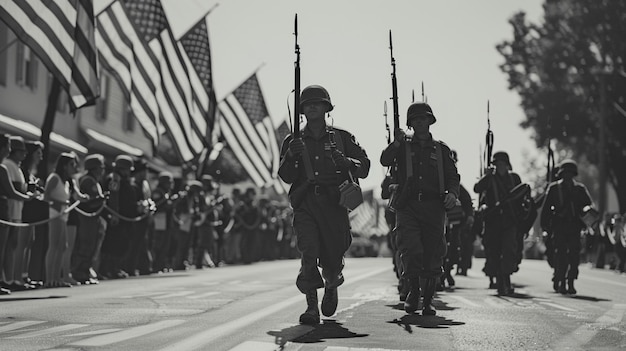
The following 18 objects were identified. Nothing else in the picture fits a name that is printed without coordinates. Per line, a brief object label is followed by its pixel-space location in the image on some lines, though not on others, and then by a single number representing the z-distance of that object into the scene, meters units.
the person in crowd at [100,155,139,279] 18.97
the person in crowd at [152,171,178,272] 22.42
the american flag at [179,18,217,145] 26.67
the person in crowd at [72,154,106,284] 17.23
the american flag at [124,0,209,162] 23.03
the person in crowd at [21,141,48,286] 15.20
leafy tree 38.38
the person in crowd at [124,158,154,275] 20.08
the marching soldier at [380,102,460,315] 10.65
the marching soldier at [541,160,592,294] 15.81
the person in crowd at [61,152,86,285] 16.23
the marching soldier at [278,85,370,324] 9.63
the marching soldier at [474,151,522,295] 15.06
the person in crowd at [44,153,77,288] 15.79
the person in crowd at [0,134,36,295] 14.09
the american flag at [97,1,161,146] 21.89
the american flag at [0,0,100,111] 16.45
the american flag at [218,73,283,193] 33.41
